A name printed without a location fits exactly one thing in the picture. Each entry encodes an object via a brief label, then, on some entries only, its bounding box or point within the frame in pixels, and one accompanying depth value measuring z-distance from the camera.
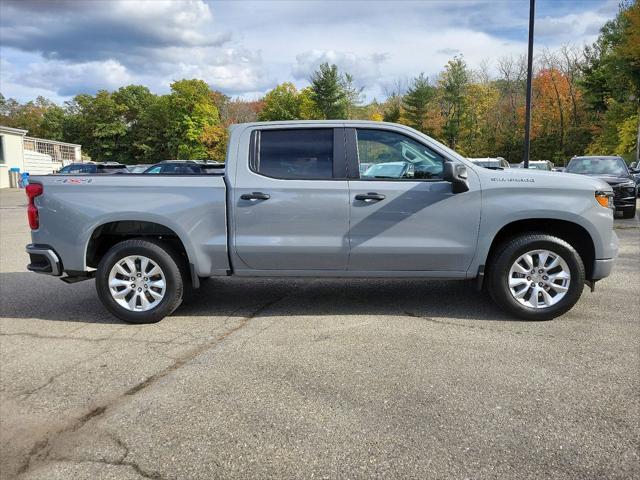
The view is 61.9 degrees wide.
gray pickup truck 5.11
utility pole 15.73
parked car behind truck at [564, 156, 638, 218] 14.00
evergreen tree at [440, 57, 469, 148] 57.41
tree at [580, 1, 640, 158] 36.66
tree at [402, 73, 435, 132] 58.84
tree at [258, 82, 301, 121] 72.19
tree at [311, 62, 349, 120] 66.62
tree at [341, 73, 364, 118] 68.88
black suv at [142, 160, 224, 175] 17.97
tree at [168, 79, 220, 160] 74.00
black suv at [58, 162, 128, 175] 22.25
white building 38.94
